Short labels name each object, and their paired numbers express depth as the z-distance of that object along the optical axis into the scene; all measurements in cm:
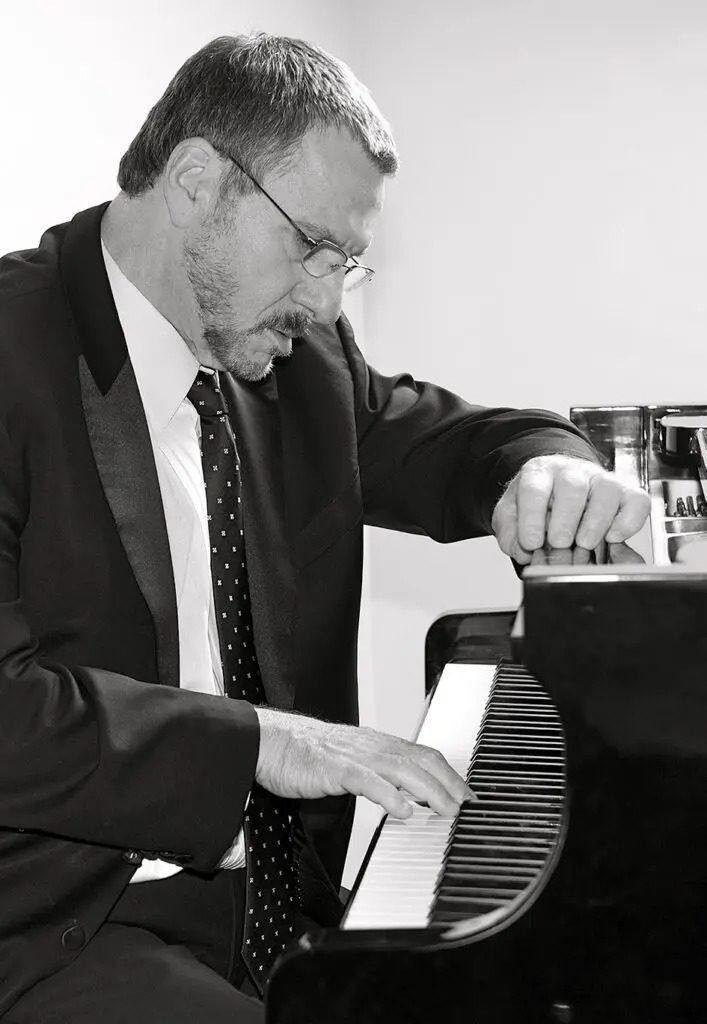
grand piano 175
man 199
